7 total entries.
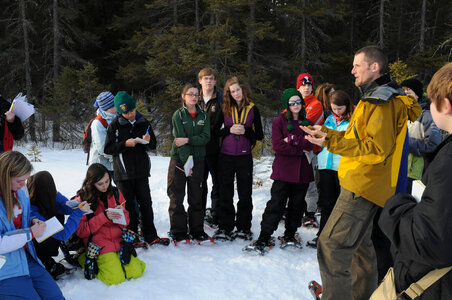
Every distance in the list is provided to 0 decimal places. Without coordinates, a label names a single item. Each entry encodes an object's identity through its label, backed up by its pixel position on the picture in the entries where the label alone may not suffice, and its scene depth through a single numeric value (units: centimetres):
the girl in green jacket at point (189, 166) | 475
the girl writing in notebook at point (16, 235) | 274
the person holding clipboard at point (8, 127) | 398
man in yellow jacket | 278
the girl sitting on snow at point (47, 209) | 359
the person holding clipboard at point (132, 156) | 453
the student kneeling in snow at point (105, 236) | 369
